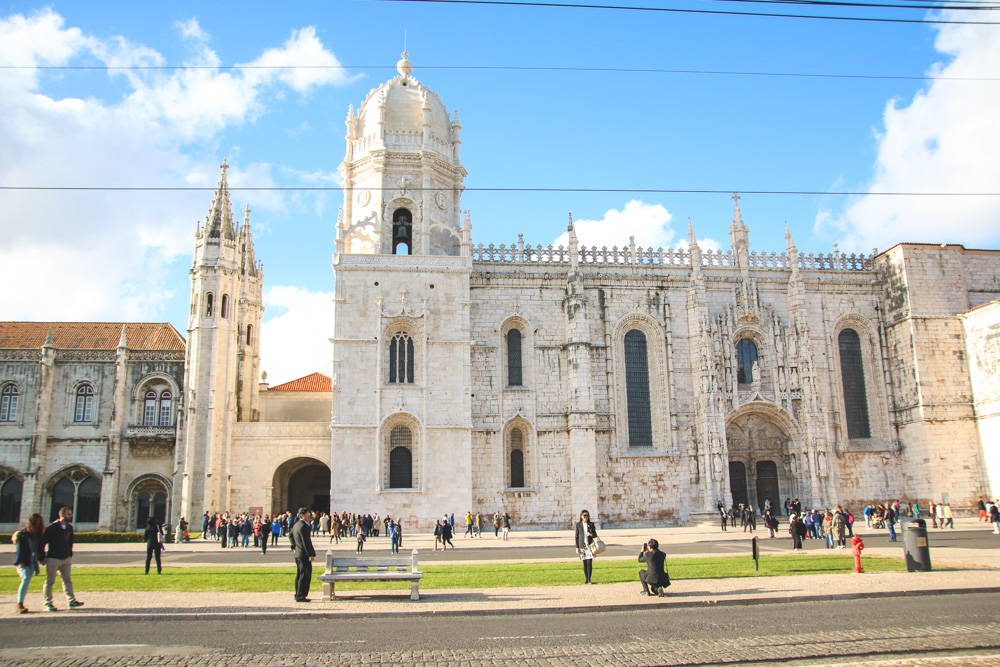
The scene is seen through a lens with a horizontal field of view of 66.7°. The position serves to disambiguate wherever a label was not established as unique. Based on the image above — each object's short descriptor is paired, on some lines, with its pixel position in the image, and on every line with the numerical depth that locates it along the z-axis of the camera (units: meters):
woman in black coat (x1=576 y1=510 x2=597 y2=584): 15.78
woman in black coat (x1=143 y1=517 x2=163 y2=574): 18.59
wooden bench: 13.66
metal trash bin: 16.94
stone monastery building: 35.84
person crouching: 13.97
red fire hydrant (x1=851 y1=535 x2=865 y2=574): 17.42
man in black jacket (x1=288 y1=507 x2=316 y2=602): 13.44
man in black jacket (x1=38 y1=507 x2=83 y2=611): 12.62
